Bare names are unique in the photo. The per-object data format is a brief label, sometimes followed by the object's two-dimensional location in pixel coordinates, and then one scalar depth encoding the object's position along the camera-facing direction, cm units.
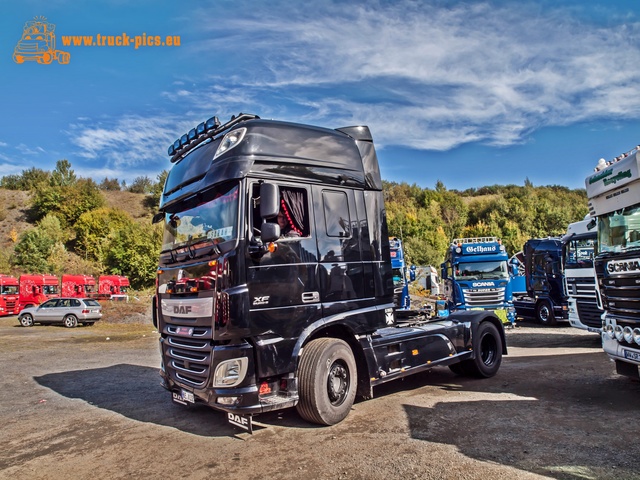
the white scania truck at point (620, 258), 594
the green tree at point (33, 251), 4781
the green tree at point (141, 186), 9588
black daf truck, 485
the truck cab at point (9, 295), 3017
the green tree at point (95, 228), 5703
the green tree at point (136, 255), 4775
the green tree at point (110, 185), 9450
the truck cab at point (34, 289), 3172
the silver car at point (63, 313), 2427
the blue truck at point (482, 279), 1600
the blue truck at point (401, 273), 1820
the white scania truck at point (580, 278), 1104
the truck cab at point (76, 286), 3719
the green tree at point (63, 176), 7450
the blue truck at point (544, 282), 1731
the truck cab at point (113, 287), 3906
